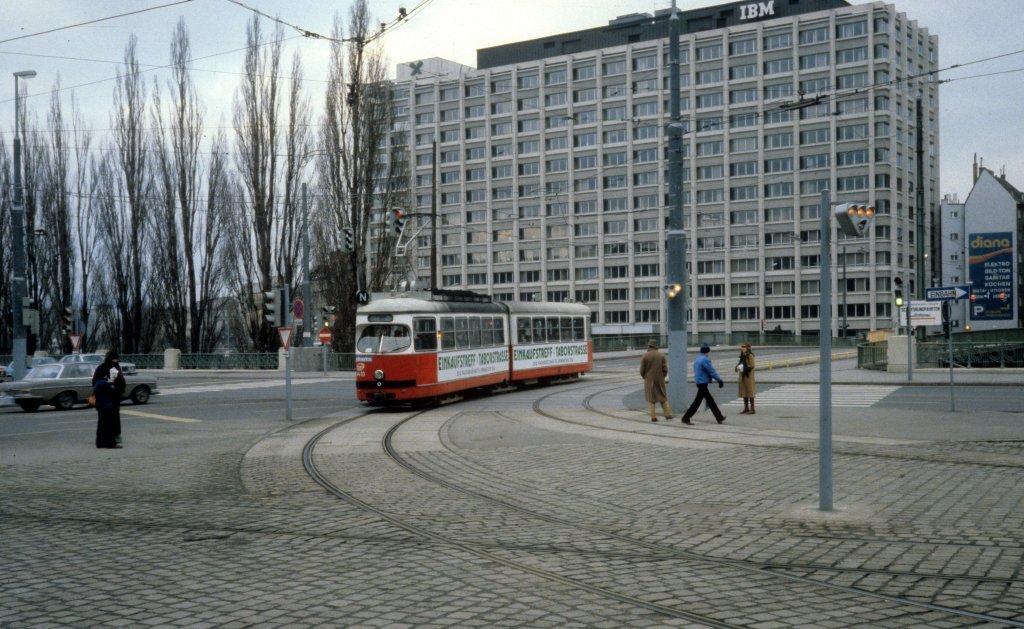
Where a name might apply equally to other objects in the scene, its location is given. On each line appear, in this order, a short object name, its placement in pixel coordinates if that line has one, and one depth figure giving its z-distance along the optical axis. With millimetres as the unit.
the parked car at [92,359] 37344
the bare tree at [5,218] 54594
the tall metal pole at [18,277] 32906
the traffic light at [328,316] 42047
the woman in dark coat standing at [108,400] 15492
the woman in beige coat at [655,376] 18375
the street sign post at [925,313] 27244
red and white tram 22406
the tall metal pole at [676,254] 19562
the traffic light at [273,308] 19734
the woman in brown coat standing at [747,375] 19141
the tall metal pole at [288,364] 19119
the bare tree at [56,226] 54062
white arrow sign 22453
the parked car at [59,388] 25453
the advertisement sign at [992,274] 96312
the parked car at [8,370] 45844
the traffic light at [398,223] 29634
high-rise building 84062
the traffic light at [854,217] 8617
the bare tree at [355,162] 44031
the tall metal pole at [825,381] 8547
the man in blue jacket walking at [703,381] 17641
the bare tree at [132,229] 50812
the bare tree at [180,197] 50438
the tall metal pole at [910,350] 27662
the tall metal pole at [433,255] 39906
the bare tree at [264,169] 47781
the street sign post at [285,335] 20211
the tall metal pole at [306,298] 40750
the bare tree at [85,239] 54344
